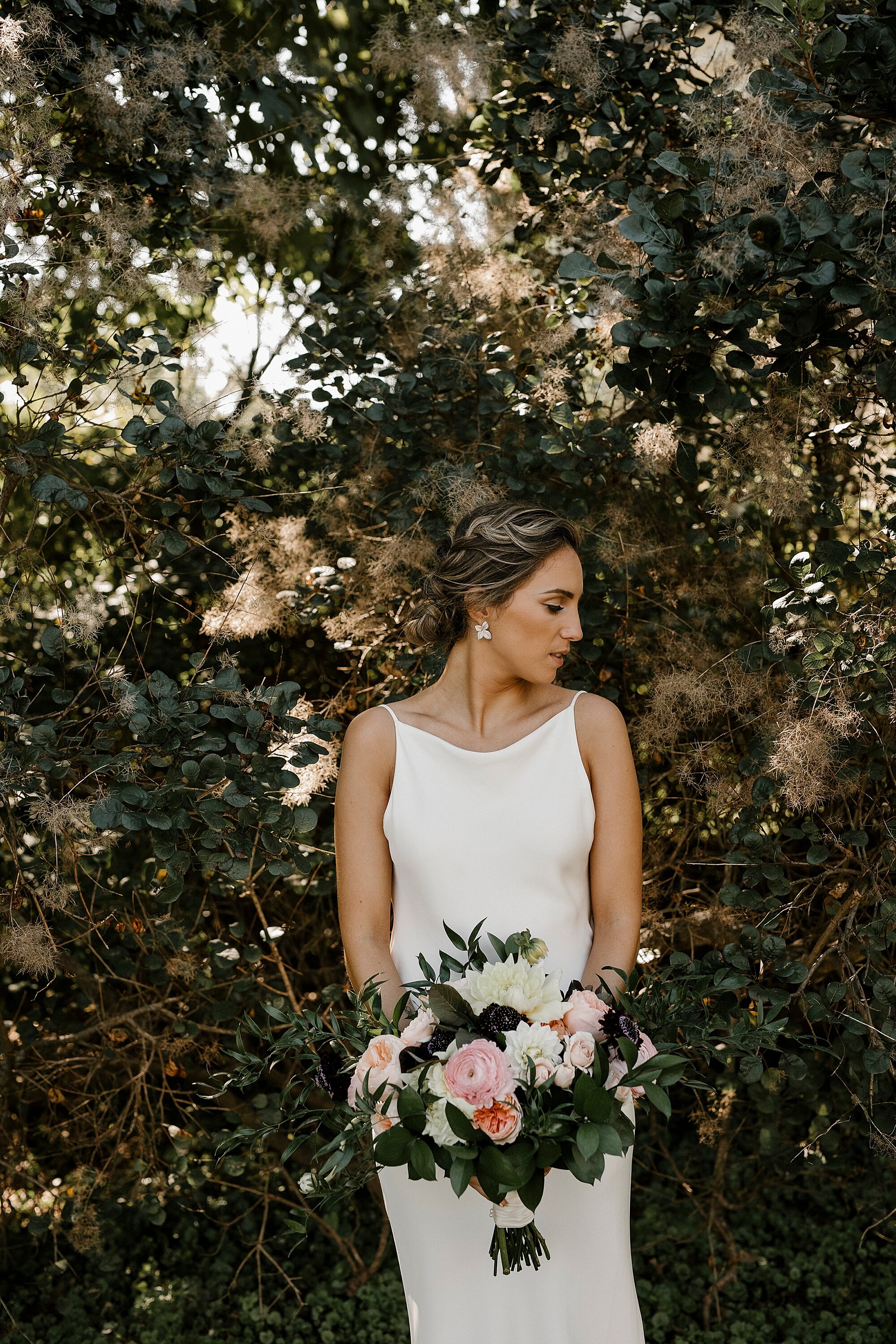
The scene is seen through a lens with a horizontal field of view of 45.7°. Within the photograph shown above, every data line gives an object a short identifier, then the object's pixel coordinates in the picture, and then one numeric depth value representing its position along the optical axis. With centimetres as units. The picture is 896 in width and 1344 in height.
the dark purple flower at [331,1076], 160
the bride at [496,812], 192
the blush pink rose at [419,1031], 152
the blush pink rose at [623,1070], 150
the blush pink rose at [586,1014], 154
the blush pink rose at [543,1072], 143
